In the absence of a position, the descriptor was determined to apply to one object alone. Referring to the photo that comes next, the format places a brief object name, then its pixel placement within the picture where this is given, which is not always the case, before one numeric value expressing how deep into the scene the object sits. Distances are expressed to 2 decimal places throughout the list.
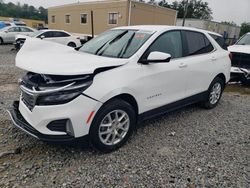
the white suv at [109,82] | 2.48
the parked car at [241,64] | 6.75
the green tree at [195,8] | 59.30
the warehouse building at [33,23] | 48.50
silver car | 16.69
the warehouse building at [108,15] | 19.61
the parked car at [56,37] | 13.53
